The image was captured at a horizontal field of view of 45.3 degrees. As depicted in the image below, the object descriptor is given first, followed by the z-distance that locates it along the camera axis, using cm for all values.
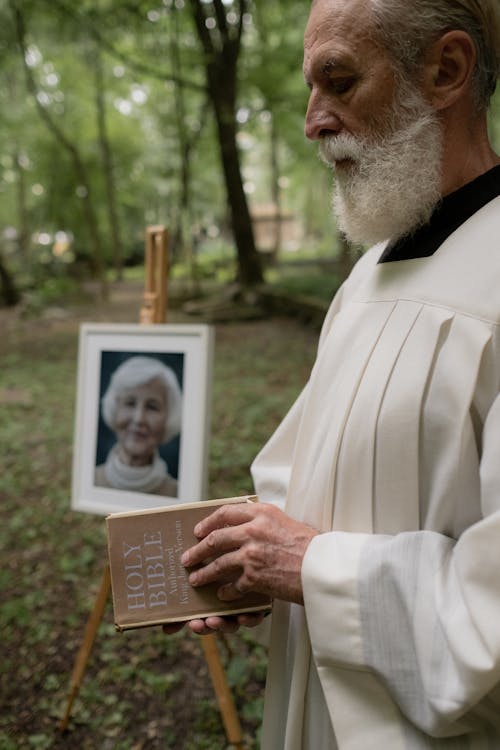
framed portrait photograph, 222
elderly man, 90
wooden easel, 212
